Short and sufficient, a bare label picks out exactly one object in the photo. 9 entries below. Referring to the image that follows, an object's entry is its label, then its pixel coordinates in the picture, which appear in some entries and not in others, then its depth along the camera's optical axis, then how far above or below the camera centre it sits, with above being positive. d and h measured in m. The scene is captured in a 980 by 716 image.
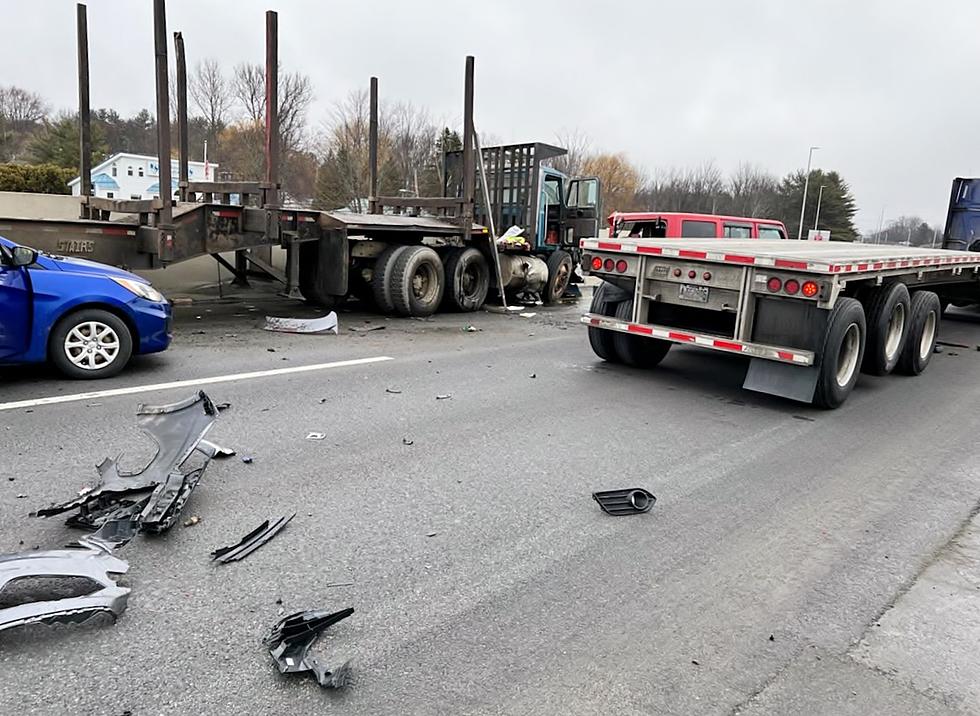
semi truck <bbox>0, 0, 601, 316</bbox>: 10.04 -0.28
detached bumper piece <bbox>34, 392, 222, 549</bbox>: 3.72 -1.54
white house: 50.22 +1.89
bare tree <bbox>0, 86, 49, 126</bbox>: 64.12 +7.68
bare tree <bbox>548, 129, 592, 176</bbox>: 48.86 +4.44
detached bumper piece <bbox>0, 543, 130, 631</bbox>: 2.83 -1.57
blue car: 6.36 -1.04
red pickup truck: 14.03 +0.19
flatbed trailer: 6.64 -0.66
